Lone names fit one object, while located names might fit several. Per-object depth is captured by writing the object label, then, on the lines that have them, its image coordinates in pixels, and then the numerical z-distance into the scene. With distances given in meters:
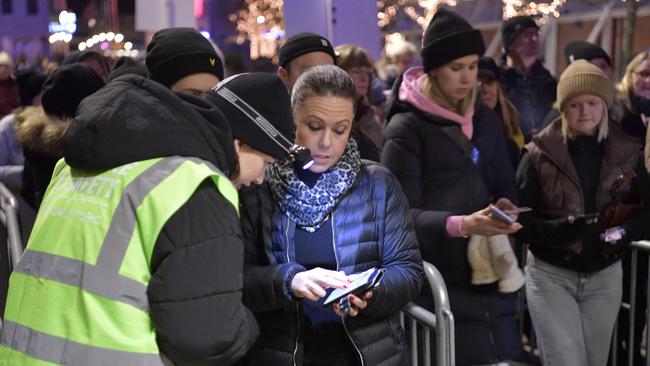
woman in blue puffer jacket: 2.84
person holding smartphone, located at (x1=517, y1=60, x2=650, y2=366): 4.33
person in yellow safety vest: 2.07
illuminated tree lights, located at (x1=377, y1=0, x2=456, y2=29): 18.77
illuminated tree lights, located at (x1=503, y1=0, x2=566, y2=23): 15.77
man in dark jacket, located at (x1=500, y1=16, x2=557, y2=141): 6.88
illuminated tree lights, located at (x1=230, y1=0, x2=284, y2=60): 21.78
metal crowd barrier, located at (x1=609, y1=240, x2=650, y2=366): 4.61
